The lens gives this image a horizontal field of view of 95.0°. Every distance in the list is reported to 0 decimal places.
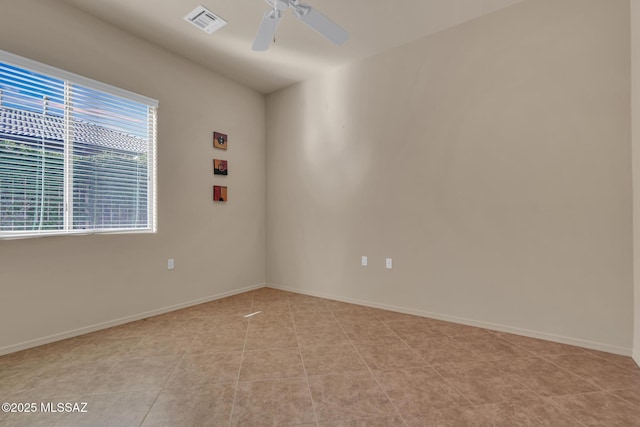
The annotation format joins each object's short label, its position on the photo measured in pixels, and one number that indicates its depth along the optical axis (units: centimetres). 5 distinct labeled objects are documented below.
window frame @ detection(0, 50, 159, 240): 229
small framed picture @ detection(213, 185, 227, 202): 376
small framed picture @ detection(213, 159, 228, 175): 375
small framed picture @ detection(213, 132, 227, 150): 376
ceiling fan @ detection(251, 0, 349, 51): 200
